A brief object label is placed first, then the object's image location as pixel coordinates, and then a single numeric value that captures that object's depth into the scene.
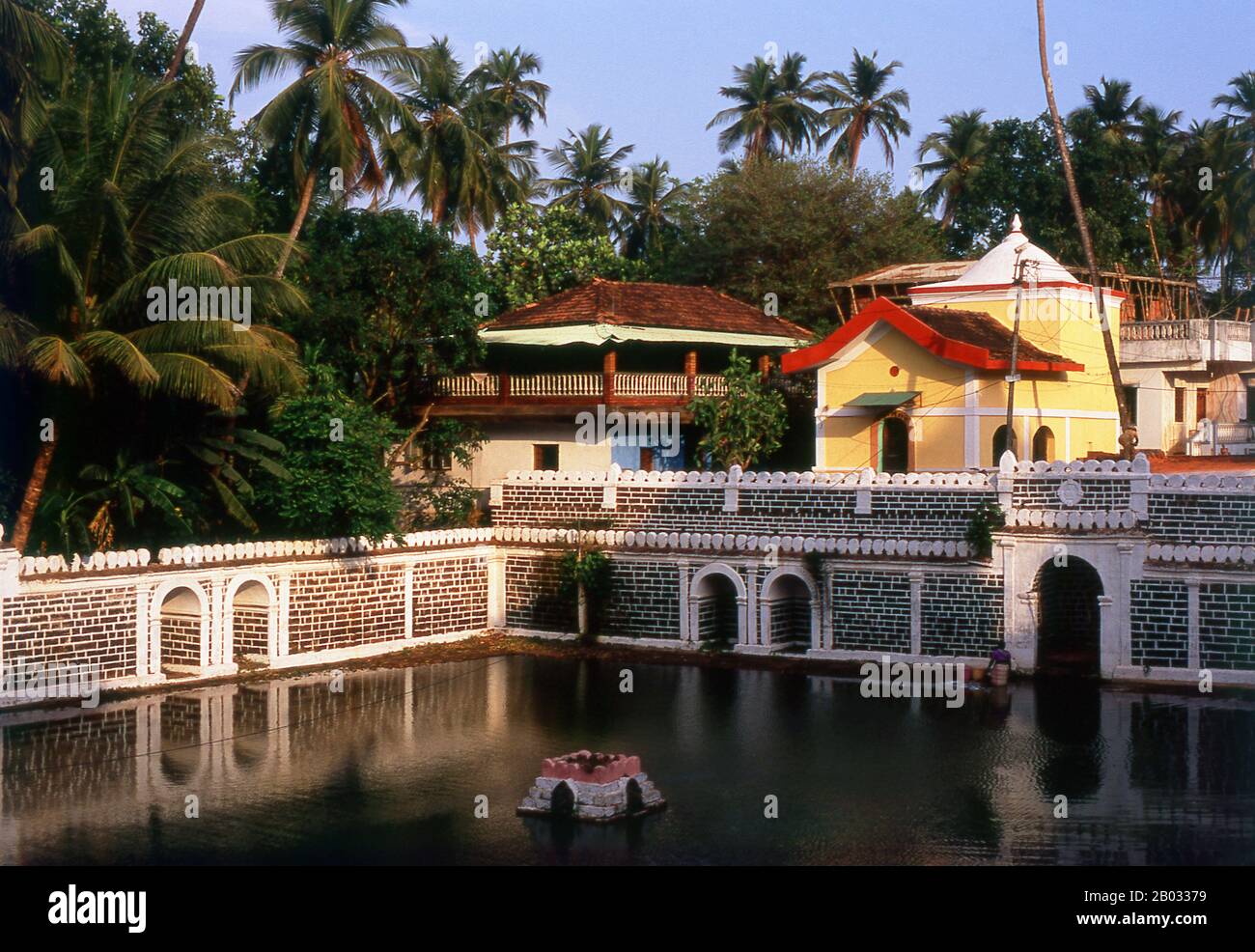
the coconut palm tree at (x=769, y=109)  47.94
